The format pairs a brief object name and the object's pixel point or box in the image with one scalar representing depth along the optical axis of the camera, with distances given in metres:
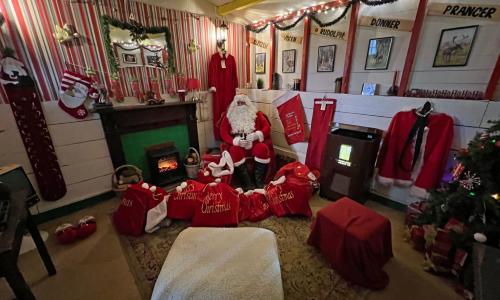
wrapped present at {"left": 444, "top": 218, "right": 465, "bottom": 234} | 1.44
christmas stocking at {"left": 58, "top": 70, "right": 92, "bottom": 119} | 2.08
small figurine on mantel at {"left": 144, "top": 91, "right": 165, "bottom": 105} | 2.64
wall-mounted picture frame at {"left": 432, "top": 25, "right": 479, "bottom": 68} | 1.75
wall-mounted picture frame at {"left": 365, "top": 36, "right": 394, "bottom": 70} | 2.15
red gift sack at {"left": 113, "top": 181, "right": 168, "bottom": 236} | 1.93
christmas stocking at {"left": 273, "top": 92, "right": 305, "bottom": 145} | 2.90
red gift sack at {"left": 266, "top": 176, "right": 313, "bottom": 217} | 2.12
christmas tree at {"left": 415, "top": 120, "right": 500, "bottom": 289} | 1.32
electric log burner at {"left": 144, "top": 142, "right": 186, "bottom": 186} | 2.69
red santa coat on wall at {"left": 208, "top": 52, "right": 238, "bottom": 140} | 3.19
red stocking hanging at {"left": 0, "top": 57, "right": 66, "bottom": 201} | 1.81
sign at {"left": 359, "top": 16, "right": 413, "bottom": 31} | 2.01
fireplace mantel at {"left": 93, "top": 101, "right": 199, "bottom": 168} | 2.37
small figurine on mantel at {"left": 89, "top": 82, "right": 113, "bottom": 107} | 2.21
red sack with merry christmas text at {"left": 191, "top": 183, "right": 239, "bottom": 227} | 1.97
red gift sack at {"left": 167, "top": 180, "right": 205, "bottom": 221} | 2.04
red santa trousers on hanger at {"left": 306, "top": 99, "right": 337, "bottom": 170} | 2.60
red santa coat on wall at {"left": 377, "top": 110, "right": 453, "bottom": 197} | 1.85
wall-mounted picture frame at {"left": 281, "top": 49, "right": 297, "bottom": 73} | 2.99
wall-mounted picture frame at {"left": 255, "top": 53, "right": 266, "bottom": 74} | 3.39
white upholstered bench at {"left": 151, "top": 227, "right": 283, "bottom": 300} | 0.98
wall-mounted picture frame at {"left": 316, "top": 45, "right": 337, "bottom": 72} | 2.58
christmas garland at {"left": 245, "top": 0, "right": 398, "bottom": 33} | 2.07
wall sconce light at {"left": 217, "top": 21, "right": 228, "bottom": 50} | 3.14
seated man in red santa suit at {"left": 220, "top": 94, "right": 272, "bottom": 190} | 2.71
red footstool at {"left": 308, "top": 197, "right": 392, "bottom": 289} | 1.39
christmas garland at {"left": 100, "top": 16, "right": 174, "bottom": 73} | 2.24
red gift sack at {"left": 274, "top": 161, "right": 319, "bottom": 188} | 2.42
